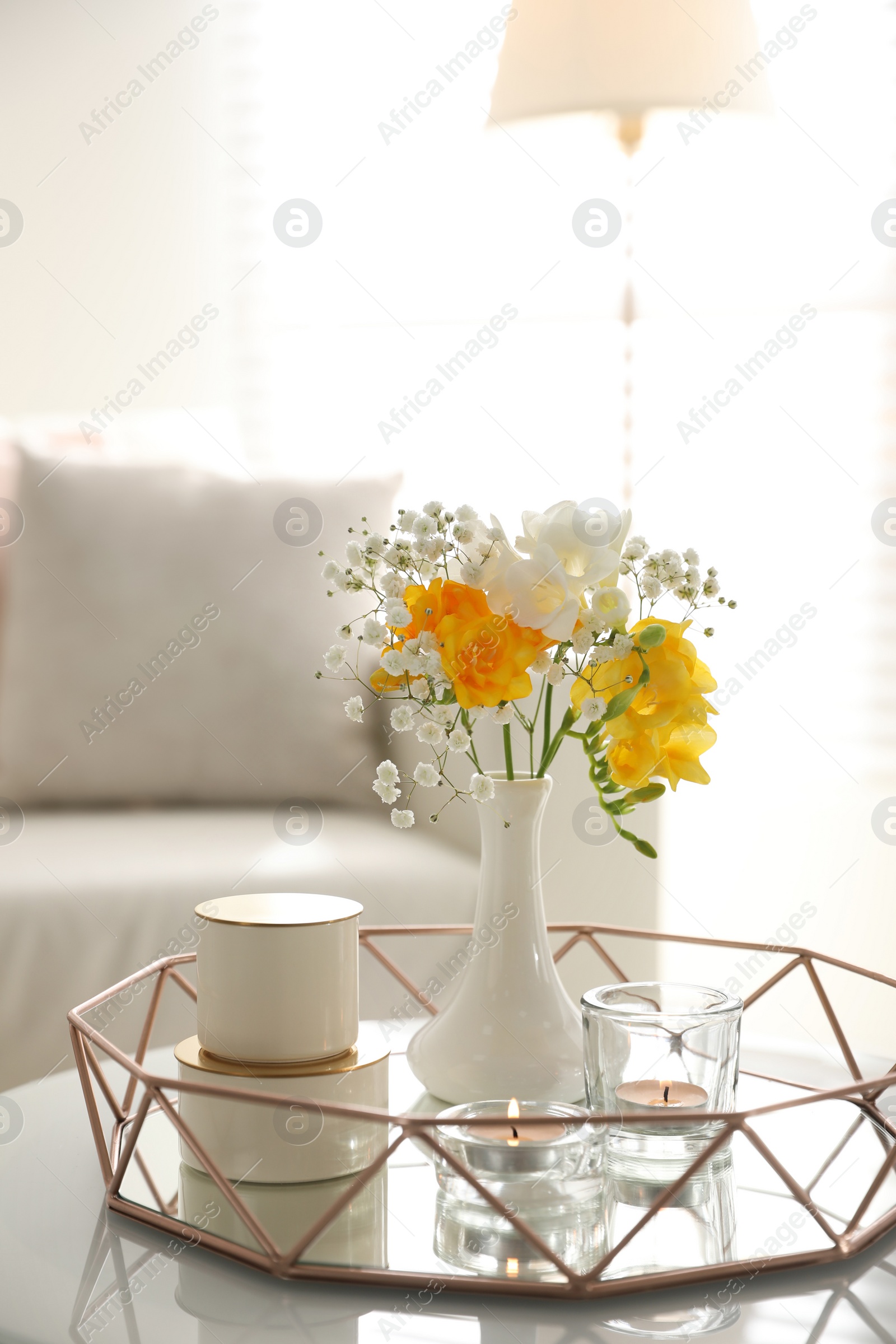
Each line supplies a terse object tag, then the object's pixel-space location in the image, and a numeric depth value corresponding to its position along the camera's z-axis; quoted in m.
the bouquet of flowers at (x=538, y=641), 1.23
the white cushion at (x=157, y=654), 2.16
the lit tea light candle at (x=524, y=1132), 1.13
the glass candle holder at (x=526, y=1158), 1.12
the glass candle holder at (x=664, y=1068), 1.17
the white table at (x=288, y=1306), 1.08
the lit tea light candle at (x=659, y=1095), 1.17
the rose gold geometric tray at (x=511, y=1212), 1.10
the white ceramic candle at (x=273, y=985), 1.18
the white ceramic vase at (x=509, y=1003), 1.26
